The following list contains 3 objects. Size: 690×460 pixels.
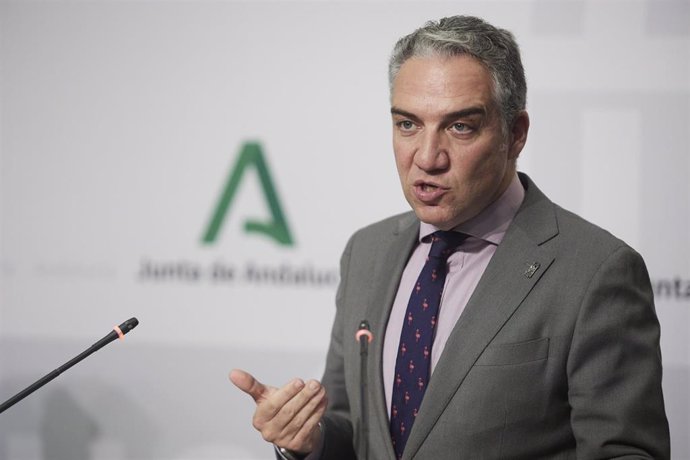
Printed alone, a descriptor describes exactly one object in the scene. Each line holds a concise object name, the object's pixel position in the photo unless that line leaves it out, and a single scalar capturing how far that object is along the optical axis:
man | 2.59
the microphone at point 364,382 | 2.61
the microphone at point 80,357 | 2.58
